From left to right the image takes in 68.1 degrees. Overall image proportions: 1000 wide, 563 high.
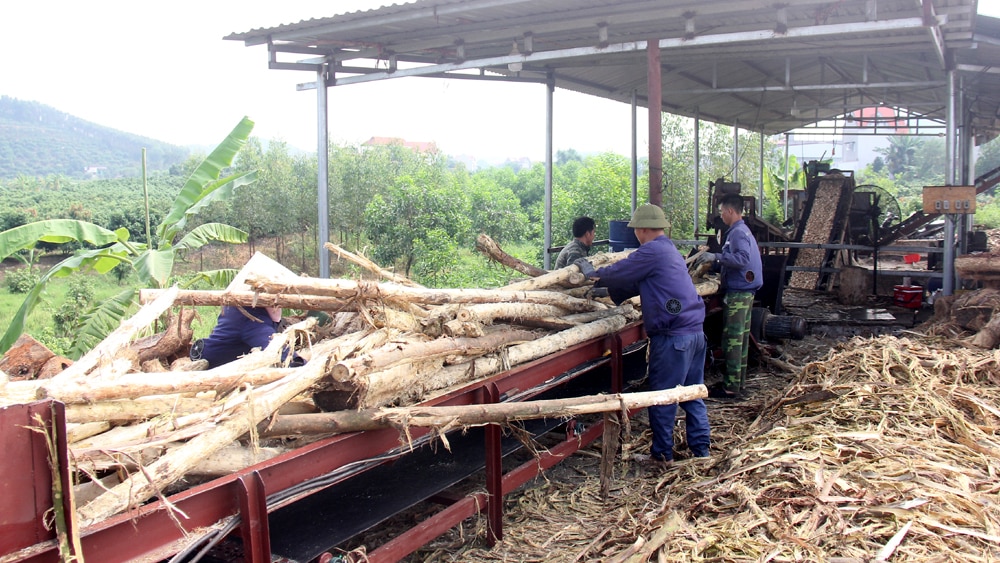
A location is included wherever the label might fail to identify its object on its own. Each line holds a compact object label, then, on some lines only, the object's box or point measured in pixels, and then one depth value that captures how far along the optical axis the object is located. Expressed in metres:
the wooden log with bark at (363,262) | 4.39
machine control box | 8.41
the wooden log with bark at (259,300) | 4.26
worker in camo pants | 7.53
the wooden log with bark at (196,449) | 2.70
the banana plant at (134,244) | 8.03
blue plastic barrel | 9.84
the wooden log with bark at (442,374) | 3.78
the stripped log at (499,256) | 6.09
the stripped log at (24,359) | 5.59
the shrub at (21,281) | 20.55
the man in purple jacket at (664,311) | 5.94
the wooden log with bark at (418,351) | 3.63
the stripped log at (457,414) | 3.52
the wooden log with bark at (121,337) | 3.41
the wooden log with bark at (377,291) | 4.00
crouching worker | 5.38
